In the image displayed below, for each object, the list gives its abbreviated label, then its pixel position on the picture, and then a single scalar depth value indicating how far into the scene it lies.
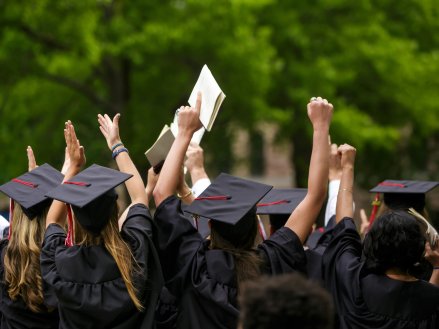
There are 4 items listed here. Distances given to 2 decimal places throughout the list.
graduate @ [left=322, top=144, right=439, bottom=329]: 7.18
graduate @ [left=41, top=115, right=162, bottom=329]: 7.21
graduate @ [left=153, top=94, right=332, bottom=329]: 7.39
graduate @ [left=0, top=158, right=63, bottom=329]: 8.40
